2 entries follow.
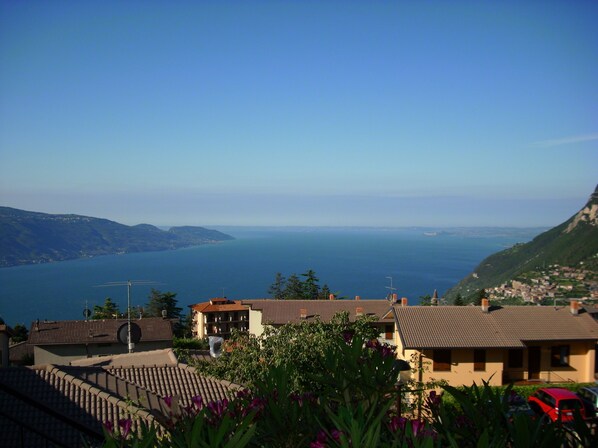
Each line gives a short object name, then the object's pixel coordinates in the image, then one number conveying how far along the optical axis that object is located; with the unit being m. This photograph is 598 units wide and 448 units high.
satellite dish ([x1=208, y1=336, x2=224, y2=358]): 13.80
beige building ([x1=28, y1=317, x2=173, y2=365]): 28.14
